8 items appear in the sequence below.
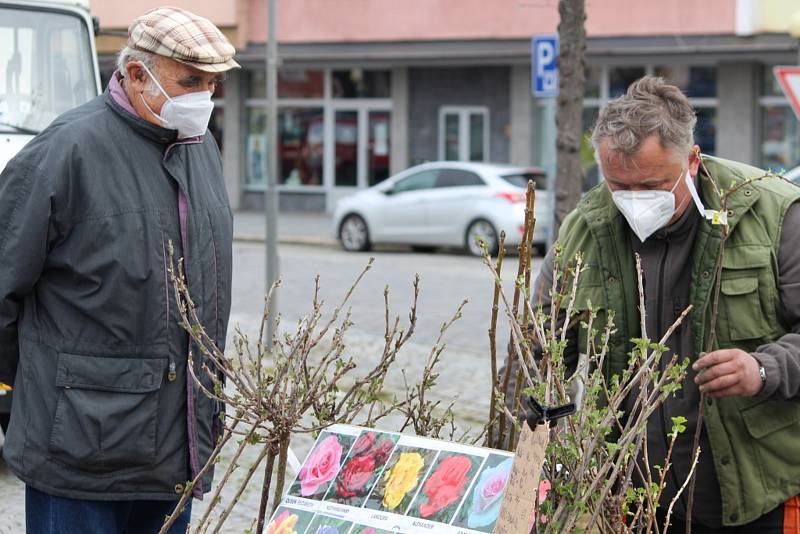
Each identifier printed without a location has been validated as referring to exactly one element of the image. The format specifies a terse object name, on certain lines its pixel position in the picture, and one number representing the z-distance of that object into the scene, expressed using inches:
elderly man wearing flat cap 123.0
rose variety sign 95.6
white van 315.0
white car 753.0
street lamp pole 441.7
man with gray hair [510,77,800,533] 121.6
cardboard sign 89.4
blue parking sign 474.6
